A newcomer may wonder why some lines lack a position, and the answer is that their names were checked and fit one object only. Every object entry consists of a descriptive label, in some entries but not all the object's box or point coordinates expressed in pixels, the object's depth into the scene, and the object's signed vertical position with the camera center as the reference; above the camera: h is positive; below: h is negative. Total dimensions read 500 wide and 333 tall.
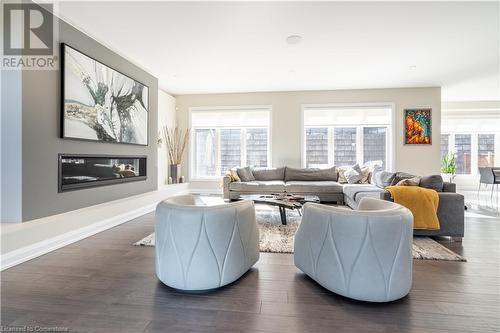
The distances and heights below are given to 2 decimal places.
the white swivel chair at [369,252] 1.68 -0.60
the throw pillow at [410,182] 3.23 -0.22
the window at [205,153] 6.81 +0.29
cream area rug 2.56 -0.91
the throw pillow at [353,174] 5.32 -0.22
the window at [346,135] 6.20 +0.74
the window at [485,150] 7.46 +0.45
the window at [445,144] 7.54 +0.63
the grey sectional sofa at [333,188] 2.98 -0.43
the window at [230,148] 6.71 +0.42
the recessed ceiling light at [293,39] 3.46 +1.75
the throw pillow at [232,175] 5.35 -0.24
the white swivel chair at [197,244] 1.80 -0.60
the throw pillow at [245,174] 5.59 -0.23
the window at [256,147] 6.59 +0.45
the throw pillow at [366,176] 5.32 -0.25
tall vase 6.29 -0.23
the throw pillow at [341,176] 5.60 -0.27
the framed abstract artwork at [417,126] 5.95 +0.92
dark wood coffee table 3.39 -0.53
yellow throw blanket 2.90 -0.47
